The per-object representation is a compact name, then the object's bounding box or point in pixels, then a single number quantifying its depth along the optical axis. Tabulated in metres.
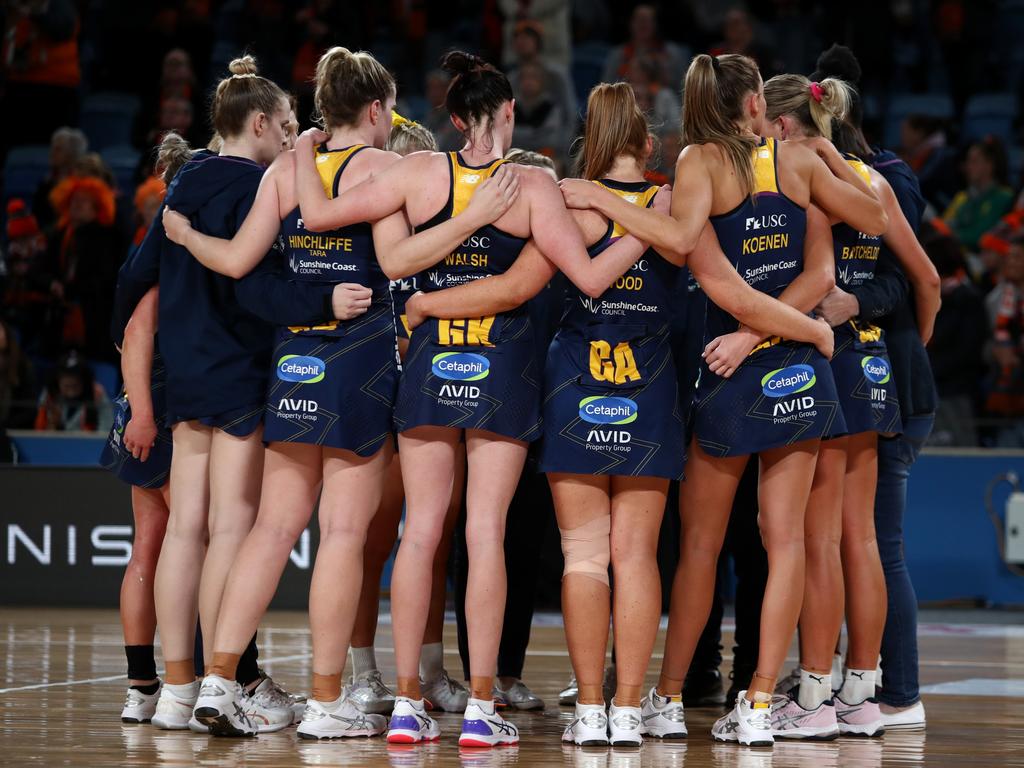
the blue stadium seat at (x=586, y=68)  25.89
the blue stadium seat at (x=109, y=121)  26.28
